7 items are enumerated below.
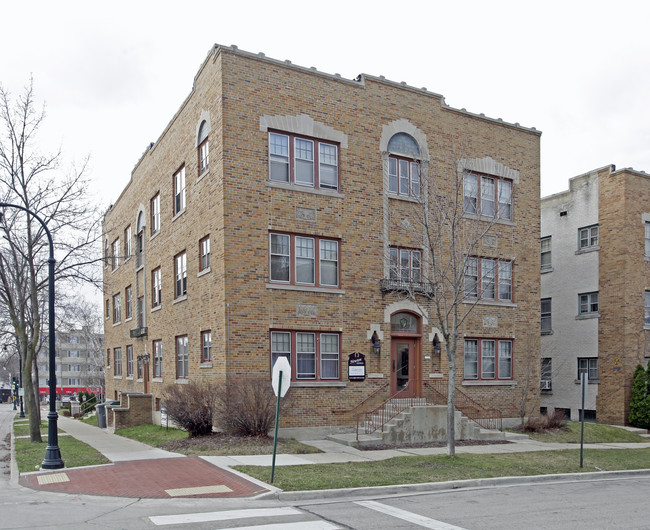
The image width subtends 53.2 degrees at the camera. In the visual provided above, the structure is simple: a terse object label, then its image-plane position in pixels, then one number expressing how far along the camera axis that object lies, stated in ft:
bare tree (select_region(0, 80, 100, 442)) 68.18
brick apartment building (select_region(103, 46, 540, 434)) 62.59
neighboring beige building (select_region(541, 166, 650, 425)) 90.74
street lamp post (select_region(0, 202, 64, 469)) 45.42
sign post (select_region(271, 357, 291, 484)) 38.52
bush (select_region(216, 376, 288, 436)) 57.06
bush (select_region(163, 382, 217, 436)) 59.11
